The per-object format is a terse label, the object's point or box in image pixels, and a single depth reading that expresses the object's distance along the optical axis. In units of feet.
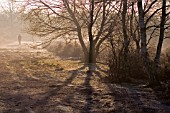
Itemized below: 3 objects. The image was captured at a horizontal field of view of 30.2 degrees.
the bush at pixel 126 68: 39.27
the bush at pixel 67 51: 95.94
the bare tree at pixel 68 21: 67.00
